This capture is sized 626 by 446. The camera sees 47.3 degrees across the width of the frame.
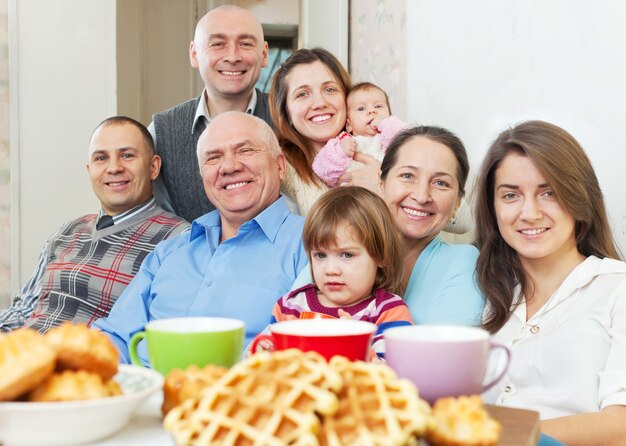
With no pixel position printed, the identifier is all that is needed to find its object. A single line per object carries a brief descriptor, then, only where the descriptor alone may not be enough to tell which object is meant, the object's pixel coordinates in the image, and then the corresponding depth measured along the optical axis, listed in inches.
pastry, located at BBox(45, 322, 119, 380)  26.6
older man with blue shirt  68.4
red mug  29.9
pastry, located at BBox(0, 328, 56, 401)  25.0
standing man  100.0
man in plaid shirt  86.6
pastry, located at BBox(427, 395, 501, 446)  24.9
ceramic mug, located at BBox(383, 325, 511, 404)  28.5
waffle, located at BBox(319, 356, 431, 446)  22.8
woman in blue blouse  60.2
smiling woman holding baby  85.7
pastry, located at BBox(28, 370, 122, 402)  25.8
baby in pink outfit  84.7
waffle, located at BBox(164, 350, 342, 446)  22.6
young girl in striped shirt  57.3
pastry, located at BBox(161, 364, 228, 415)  27.6
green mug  31.2
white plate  25.1
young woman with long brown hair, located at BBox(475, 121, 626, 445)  50.5
